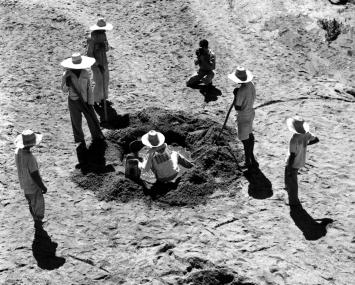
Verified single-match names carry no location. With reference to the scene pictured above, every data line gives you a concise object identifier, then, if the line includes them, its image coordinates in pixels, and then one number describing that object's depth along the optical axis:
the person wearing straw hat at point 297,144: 9.54
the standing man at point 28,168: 9.08
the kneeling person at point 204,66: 13.39
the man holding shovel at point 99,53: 12.50
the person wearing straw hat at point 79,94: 11.21
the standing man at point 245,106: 10.59
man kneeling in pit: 10.24
